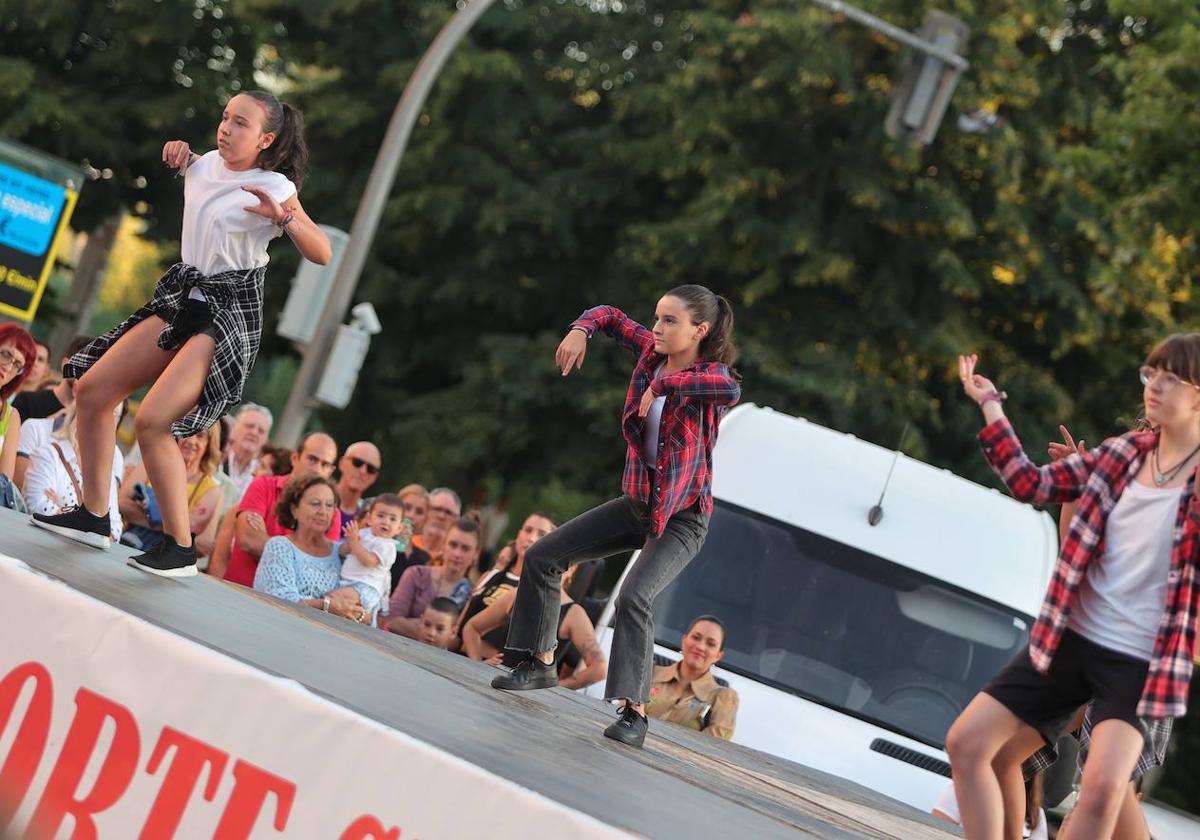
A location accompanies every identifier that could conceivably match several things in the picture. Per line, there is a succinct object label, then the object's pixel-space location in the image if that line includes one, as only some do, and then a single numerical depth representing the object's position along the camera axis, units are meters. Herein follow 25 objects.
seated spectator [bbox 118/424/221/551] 19.58
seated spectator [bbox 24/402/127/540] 17.42
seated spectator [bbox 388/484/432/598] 23.61
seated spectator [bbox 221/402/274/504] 24.17
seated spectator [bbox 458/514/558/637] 20.67
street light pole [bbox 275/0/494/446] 32.72
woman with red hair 16.22
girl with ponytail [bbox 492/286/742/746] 13.09
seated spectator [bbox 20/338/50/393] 20.01
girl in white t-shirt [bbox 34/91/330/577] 12.82
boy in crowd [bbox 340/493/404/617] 19.45
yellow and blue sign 31.53
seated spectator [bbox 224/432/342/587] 19.62
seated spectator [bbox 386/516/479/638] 21.87
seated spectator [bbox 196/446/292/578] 19.67
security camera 33.81
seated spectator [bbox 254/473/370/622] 18.72
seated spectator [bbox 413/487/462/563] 26.11
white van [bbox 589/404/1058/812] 19.77
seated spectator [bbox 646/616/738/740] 18.70
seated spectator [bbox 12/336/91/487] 17.98
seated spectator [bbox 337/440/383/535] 23.78
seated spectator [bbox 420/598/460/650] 21.14
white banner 8.36
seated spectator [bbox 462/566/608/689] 19.72
